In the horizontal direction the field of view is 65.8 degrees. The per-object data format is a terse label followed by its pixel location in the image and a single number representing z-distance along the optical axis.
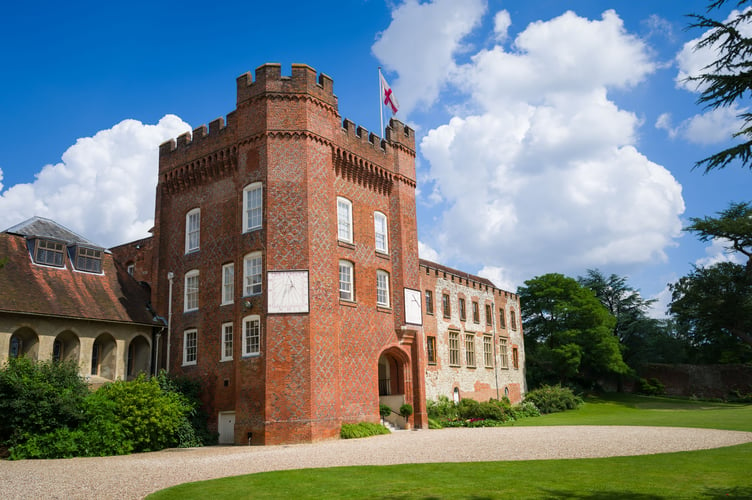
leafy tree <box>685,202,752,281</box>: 45.19
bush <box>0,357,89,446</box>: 18.41
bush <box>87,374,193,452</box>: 19.92
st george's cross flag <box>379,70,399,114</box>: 29.12
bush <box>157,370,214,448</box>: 22.58
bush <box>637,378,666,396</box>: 52.50
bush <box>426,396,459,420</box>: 31.03
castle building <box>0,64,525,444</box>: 22.48
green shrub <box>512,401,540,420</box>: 34.03
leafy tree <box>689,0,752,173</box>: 9.80
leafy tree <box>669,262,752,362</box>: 46.50
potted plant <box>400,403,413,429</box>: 26.78
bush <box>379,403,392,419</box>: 26.88
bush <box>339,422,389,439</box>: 22.92
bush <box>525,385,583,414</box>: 38.94
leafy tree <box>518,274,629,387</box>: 45.88
